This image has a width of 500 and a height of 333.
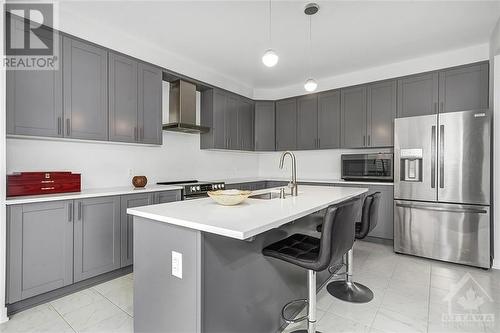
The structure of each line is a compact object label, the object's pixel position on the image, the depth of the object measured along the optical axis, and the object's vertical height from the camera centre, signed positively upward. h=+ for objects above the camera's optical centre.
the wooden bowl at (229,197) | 1.71 -0.22
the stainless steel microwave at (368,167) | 3.78 -0.01
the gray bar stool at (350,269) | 2.31 -0.98
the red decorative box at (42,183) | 2.15 -0.17
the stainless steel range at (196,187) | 3.42 -0.32
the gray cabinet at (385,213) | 3.69 -0.70
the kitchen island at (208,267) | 1.27 -0.58
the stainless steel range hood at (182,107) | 3.63 +0.84
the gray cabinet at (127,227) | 2.71 -0.68
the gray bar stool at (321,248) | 1.45 -0.55
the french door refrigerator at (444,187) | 2.88 -0.25
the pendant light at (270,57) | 2.20 +0.94
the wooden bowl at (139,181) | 3.10 -0.20
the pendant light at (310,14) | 2.48 +1.55
